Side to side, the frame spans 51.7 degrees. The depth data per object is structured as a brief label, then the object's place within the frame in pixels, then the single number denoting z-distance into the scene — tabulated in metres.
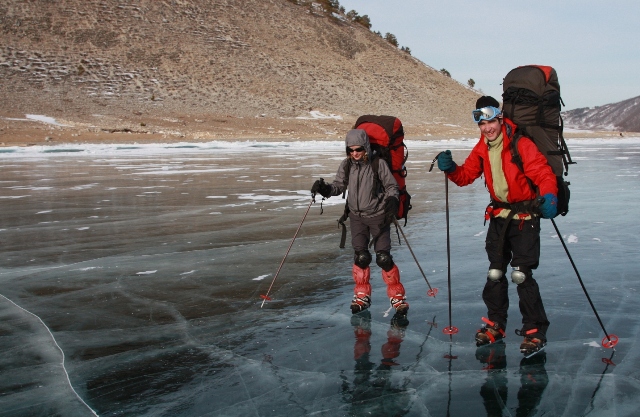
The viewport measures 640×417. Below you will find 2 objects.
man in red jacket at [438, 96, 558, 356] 4.36
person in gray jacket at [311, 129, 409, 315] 5.38
